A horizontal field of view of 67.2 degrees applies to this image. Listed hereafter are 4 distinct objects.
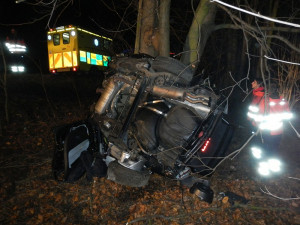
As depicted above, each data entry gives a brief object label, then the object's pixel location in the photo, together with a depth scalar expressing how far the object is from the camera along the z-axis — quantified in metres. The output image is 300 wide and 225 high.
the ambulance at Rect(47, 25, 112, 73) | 11.45
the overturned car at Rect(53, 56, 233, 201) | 3.31
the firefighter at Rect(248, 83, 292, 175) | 4.21
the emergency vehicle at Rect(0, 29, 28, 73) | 10.35
